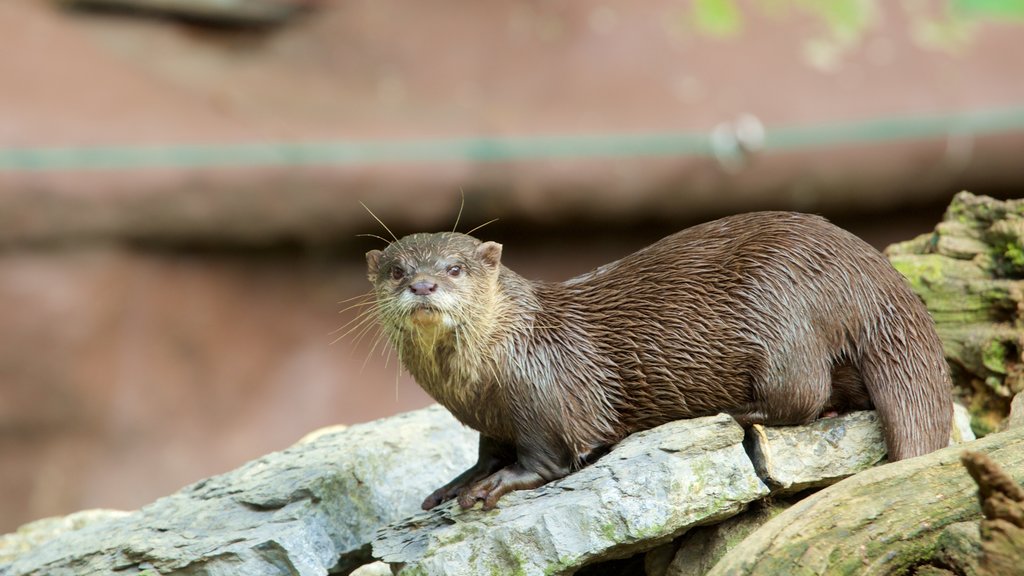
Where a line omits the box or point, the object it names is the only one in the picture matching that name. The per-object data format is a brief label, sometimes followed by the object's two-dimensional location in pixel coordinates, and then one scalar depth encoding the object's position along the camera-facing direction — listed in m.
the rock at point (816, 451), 5.48
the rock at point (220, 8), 11.56
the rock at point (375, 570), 6.79
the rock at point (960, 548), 4.36
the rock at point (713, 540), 5.49
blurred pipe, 10.53
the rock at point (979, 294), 6.66
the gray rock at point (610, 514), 5.16
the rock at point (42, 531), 7.79
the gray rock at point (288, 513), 5.91
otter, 5.61
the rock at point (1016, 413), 5.97
